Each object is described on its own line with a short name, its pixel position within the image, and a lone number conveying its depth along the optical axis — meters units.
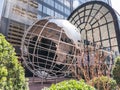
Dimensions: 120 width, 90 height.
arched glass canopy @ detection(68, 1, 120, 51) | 17.41
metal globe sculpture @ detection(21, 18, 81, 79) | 9.19
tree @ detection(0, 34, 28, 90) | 4.32
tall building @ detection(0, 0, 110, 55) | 15.47
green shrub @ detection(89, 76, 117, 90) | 7.43
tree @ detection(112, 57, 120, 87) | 9.25
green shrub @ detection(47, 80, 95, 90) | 3.82
